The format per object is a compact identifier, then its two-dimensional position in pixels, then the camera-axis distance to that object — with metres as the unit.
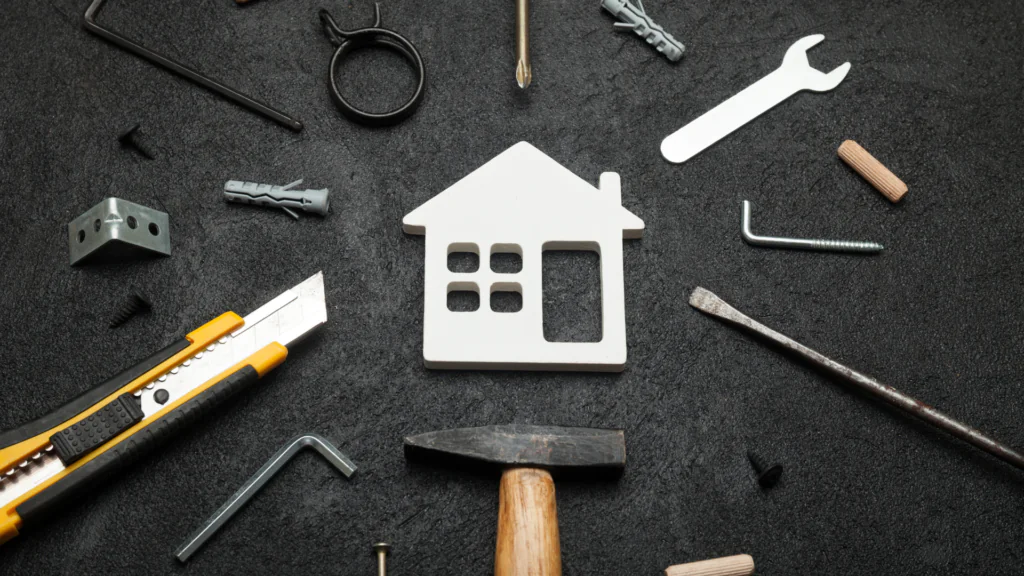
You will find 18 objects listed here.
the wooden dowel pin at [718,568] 0.60
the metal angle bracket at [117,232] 0.63
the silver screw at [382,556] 0.60
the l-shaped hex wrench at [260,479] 0.60
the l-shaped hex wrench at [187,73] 0.66
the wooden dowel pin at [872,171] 0.66
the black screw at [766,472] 0.61
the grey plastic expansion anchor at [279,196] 0.64
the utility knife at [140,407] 0.59
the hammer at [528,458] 0.59
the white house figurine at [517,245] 0.63
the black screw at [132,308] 0.63
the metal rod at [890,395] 0.62
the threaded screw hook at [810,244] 0.65
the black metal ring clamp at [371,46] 0.65
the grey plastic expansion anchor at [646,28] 0.67
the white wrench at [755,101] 0.66
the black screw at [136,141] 0.65
